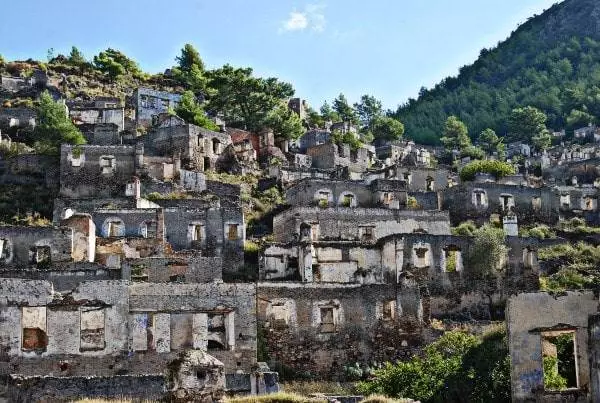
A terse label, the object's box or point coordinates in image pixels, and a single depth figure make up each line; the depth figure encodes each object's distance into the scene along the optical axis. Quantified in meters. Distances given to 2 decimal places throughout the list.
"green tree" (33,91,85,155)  62.80
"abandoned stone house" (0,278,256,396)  35.88
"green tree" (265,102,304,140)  76.31
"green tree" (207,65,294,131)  76.38
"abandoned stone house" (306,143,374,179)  71.75
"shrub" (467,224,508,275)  46.91
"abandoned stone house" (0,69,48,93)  81.88
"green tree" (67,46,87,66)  95.25
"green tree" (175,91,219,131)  70.94
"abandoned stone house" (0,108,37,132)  69.22
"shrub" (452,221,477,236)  55.17
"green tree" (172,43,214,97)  92.56
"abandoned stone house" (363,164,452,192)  65.06
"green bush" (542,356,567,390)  31.21
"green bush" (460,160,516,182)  68.50
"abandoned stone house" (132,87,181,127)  80.50
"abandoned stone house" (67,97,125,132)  73.06
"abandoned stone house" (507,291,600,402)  30.45
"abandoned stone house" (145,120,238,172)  63.62
